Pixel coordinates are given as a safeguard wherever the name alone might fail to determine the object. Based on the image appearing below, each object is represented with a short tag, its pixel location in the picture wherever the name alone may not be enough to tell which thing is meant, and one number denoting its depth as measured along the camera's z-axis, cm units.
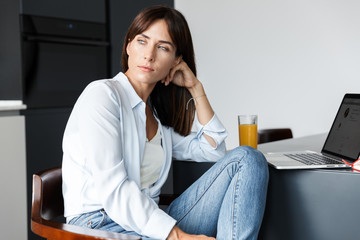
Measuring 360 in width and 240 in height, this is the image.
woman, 120
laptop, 130
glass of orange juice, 169
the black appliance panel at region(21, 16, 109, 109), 251
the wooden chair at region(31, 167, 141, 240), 104
